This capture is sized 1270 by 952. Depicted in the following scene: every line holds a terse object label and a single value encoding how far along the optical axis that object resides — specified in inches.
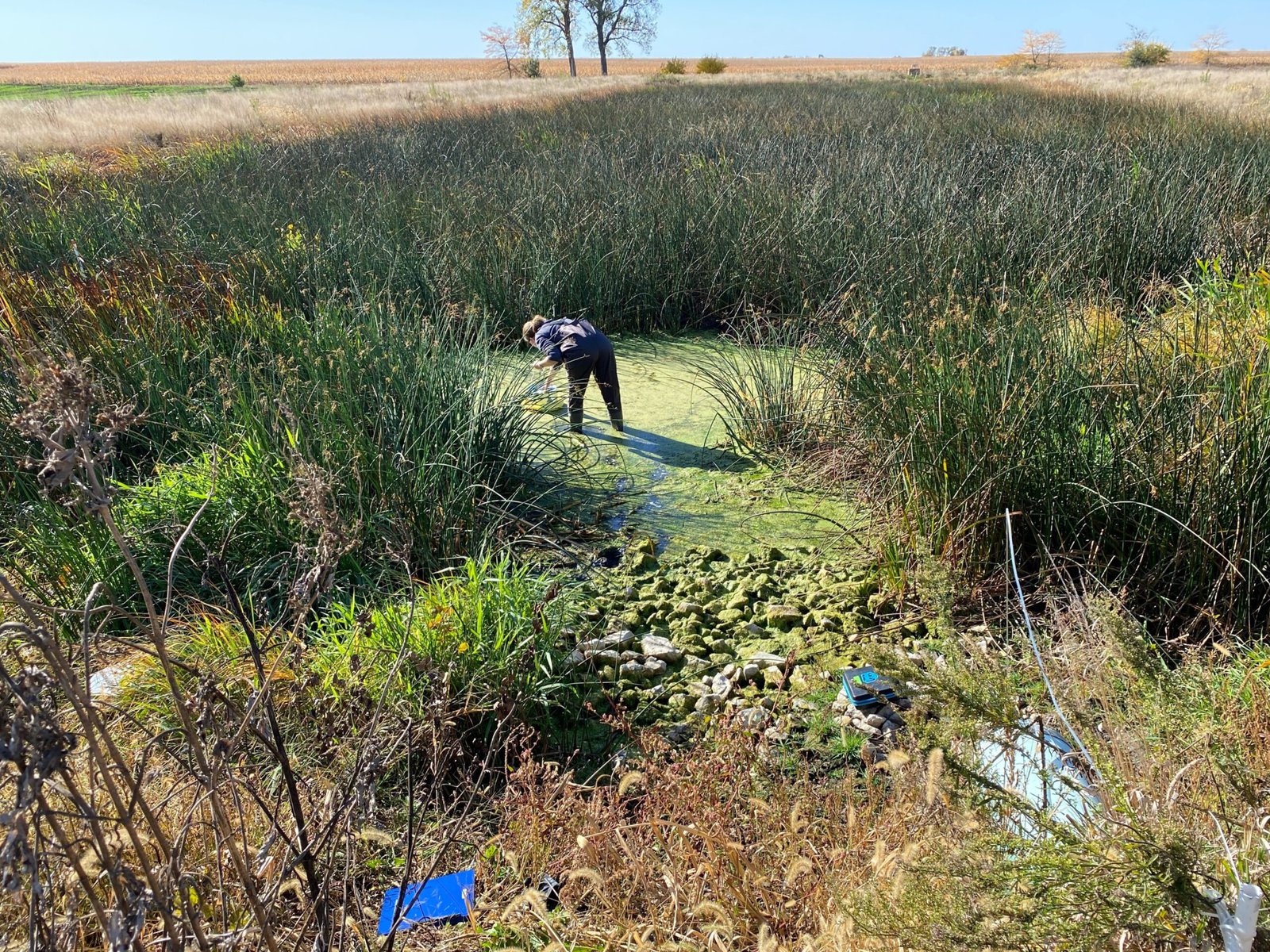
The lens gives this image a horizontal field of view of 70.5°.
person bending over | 192.7
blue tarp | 78.1
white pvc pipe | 44.9
